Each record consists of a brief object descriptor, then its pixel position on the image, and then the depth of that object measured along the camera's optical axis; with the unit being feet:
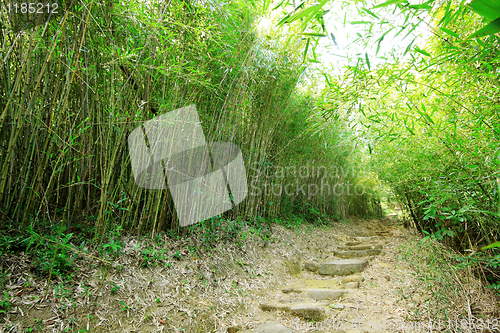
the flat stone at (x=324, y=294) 7.80
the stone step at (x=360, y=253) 12.40
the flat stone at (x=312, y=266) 11.23
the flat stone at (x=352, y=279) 8.87
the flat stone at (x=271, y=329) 5.69
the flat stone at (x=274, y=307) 7.06
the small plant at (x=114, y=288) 5.17
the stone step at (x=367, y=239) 17.06
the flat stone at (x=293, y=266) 10.93
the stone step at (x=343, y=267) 10.20
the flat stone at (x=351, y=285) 8.39
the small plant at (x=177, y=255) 6.98
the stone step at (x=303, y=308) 6.45
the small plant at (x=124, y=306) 5.06
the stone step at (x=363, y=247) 13.49
